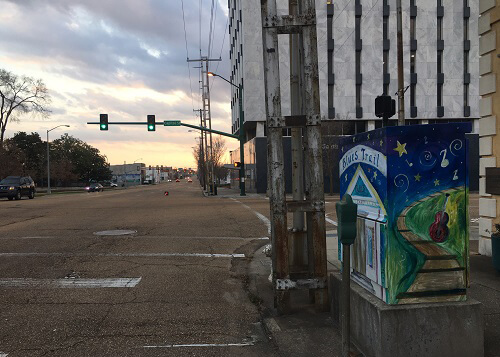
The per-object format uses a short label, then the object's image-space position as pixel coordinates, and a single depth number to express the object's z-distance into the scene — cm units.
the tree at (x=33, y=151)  7706
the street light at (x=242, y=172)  3429
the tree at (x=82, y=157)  9775
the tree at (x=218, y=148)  7825
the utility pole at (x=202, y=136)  5796
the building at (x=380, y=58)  3528
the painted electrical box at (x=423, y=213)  340
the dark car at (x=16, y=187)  2828
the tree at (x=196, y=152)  10416
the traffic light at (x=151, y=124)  2927
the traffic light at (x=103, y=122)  2917
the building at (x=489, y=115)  682
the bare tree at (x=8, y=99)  5219
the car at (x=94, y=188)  5672
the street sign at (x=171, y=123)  2973
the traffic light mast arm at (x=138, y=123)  2905
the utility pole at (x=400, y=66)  1784
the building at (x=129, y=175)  14842
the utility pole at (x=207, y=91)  4738
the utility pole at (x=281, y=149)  464
